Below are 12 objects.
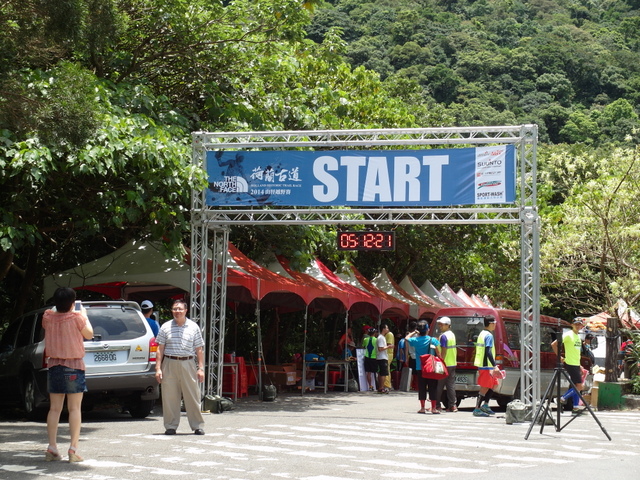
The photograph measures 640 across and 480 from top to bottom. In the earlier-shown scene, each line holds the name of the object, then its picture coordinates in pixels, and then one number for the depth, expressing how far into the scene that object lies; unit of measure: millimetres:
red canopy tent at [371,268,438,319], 30828
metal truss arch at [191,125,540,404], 15766
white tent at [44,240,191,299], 18594
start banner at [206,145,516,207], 16469
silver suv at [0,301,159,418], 14062
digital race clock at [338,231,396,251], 17688
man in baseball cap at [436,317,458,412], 17453
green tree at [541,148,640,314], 25656
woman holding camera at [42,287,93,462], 9562
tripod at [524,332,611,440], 12547
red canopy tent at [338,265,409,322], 27656
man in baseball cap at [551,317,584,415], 17109
